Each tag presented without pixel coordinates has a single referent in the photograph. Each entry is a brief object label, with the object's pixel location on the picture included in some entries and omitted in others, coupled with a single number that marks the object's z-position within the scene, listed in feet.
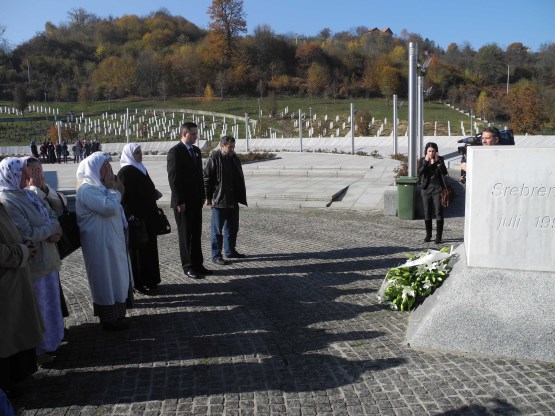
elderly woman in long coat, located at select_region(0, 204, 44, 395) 12.35
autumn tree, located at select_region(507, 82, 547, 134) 124.16
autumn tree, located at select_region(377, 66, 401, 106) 250.96
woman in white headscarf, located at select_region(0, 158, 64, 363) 14.08
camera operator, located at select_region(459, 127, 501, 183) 22.36
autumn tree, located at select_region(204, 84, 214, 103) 261.44
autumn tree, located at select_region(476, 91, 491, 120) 182.19
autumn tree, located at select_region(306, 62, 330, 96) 276.62
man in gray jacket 25.73
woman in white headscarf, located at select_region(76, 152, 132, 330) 16.63
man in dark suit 22.68
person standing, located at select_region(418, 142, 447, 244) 27.53
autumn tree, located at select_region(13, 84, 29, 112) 230.89
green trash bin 36.58
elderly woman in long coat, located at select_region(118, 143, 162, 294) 20.15
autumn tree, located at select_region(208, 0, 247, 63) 336.70
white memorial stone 14.80
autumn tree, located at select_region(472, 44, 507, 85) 257.96
